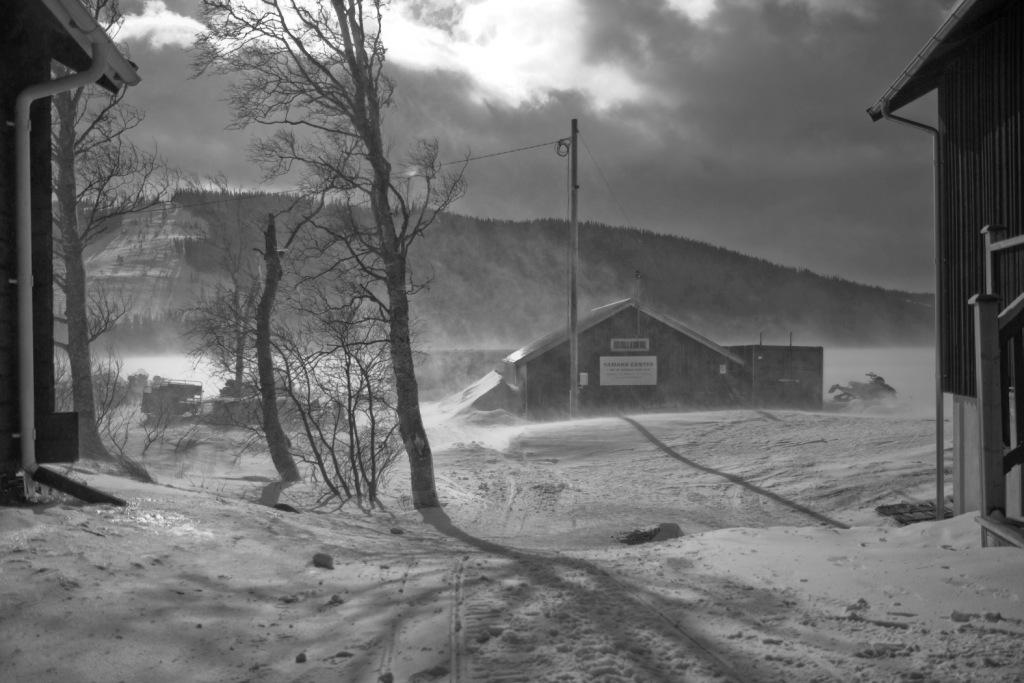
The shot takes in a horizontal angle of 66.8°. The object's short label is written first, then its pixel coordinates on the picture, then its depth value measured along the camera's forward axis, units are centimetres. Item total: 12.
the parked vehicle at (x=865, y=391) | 4197
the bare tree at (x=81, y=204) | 1641
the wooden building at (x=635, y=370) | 3253
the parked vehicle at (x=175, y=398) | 3022
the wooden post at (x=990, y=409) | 559
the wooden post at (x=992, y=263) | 873
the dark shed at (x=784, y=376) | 3703
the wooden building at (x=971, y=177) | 860
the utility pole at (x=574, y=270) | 2809
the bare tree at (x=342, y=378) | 1491
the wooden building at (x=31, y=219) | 629
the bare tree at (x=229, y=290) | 2169
